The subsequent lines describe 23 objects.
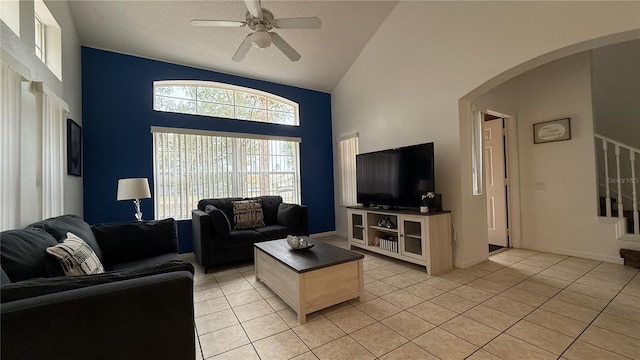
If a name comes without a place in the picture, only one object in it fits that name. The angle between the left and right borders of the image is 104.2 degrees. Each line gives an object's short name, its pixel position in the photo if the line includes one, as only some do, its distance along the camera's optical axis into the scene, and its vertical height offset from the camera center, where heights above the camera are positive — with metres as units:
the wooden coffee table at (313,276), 2.06 -0.82
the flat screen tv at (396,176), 3.16 +0.08
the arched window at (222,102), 3.97 +1.49
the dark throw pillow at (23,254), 1.23 -0.33
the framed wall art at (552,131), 3.50 +0.68
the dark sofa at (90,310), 0.86 -0.46
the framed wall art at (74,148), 2.77 +0.49
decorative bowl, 2.52 -0.61
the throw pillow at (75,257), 1.43 -0.41
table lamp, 2.88 +0.00
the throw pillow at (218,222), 3.20 -0.46
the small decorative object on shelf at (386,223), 3.52 -0.58
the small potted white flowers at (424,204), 3.10 -0.29
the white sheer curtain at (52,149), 2.14 +0.40
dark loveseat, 3.17 -0.64
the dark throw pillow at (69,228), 1.74 -0.29
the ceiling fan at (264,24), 2.19 +1.47
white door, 4.05 -0.07
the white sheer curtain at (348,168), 4.91 +0.30
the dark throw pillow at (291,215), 3.83 -0.48
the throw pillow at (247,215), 3.79 -0.45
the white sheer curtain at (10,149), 1.62 +0.29
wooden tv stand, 2.98 -0.73
